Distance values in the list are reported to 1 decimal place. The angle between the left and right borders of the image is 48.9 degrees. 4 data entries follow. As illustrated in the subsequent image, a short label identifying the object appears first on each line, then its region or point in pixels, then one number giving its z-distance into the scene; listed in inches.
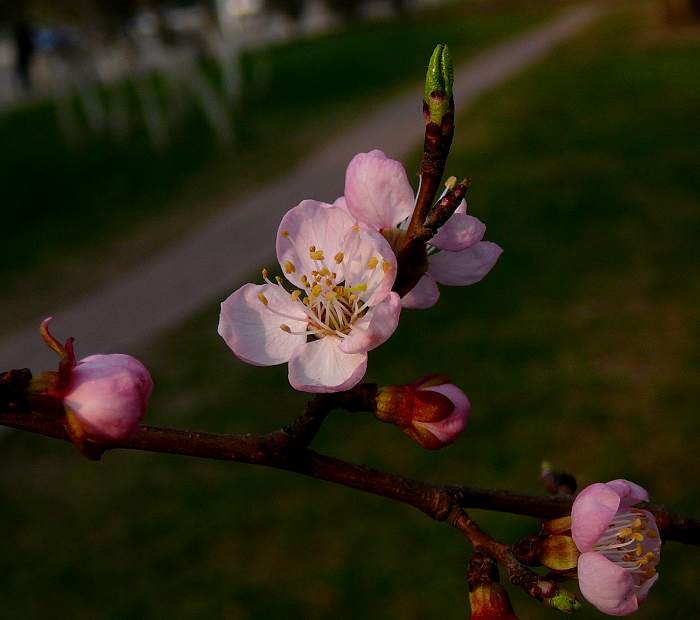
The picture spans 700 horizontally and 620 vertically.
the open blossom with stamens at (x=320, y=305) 4.0
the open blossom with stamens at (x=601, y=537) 3.9
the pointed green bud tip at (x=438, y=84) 3.5
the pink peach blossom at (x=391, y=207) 4.1
